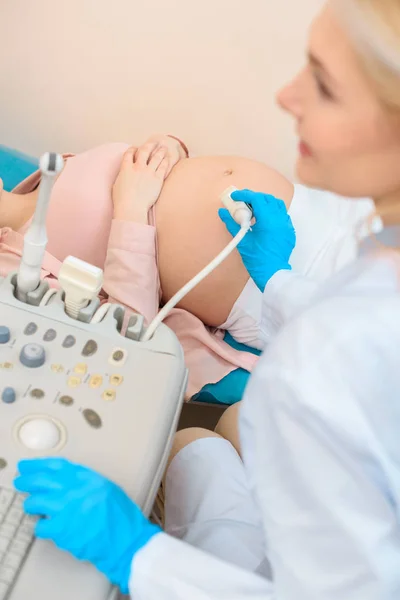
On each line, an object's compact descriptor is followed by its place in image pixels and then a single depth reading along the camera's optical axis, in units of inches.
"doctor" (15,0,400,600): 16.7
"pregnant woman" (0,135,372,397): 42.0
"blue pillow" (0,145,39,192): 53.7
